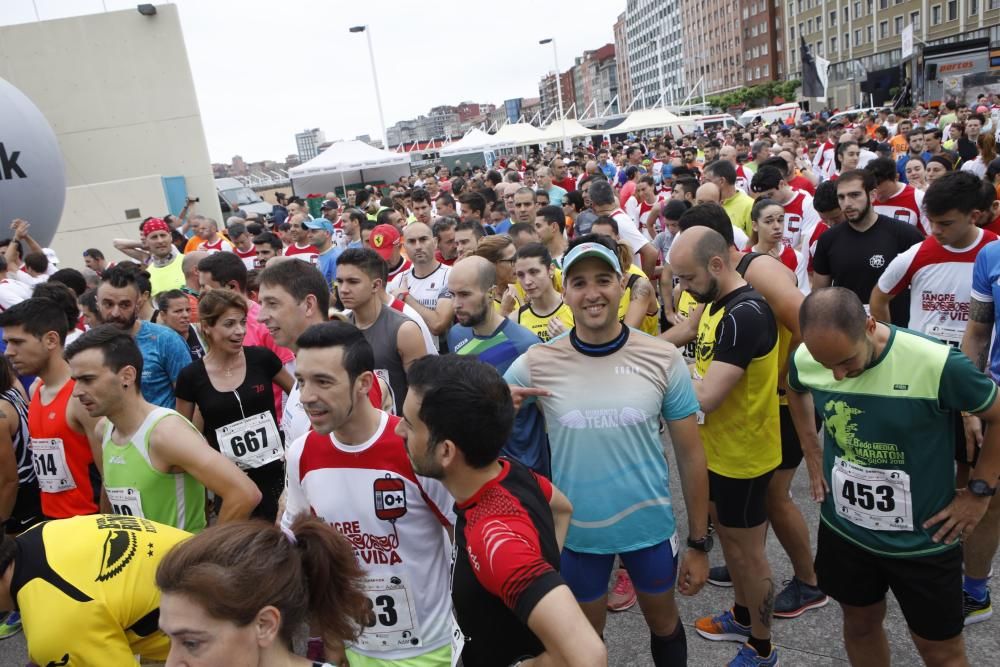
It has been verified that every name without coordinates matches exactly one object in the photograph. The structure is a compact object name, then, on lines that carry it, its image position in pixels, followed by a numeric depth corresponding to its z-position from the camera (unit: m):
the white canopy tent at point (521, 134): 34.22
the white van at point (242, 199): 28.70
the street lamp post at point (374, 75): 34.22
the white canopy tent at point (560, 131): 35.72
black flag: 28.69
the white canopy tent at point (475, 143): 32.12
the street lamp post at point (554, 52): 39.08
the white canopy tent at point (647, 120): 39.28
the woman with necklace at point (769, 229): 5.43
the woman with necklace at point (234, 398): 3.88
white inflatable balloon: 10.48
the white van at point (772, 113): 42.99
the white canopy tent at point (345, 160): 26.58
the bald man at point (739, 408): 3.21
